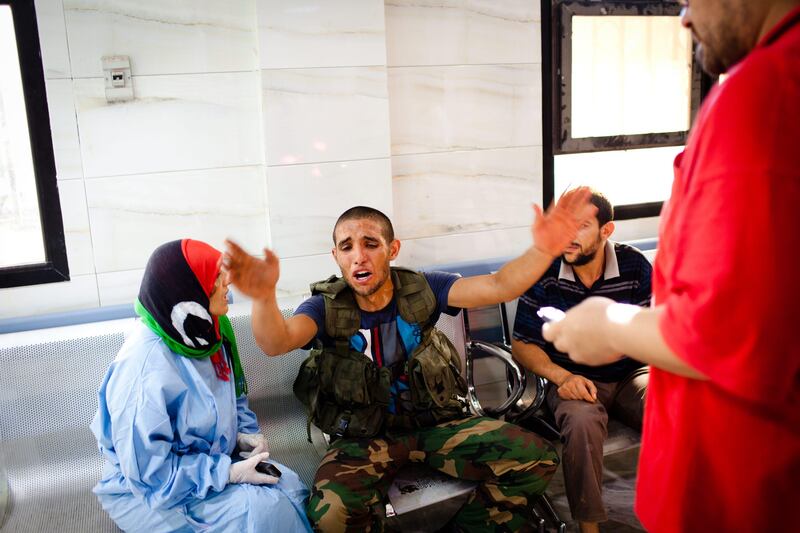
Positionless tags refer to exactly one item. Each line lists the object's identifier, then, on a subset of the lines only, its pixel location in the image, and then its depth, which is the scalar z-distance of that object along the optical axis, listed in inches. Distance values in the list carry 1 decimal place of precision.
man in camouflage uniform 108.0
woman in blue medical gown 96.0
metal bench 112.3
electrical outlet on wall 137.0
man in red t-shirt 41.8
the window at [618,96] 176.1
